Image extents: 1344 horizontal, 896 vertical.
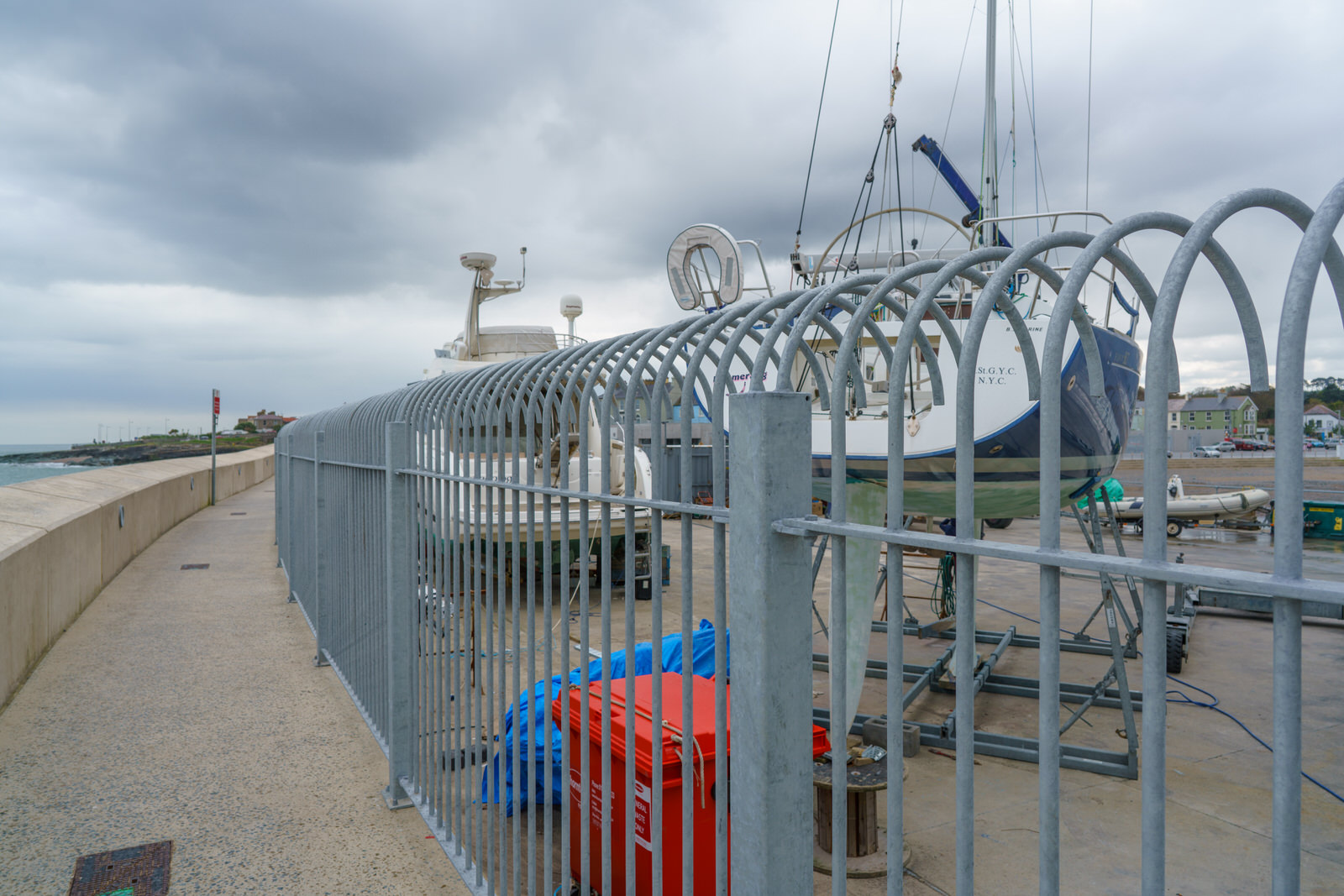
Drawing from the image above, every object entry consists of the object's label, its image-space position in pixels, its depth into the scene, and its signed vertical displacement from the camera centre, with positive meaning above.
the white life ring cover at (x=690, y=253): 6.61 +1.53
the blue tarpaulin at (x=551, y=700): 3.19 -1.53
